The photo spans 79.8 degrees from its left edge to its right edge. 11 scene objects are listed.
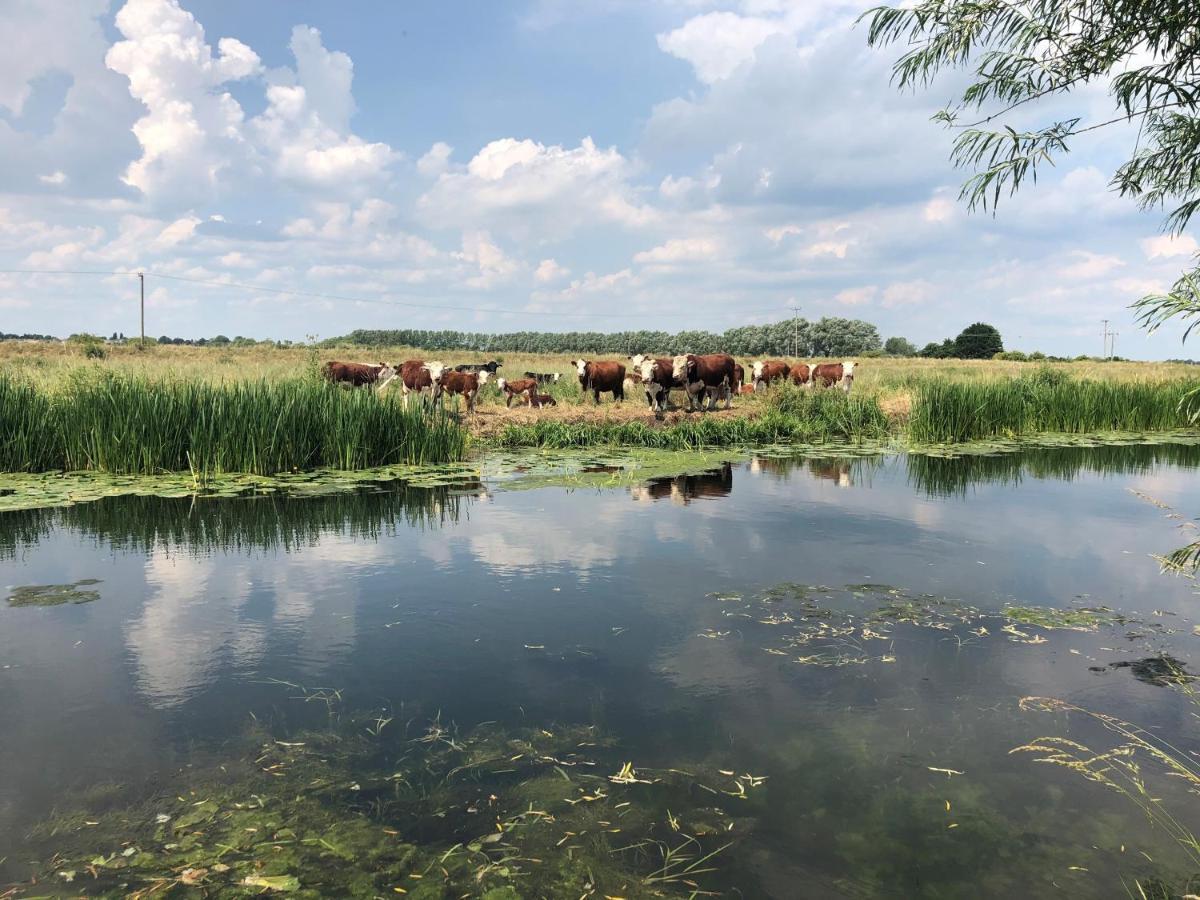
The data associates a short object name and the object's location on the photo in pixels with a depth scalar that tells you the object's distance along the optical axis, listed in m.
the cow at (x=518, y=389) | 19.77
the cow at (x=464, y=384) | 18.27
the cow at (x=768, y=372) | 27.03
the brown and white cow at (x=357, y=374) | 20.00
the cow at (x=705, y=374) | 19.31
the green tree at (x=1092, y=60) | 4.49
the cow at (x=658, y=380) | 18.98
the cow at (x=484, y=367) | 25.09
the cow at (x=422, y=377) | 18.28
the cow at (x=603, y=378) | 21.08
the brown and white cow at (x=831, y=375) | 26.03
